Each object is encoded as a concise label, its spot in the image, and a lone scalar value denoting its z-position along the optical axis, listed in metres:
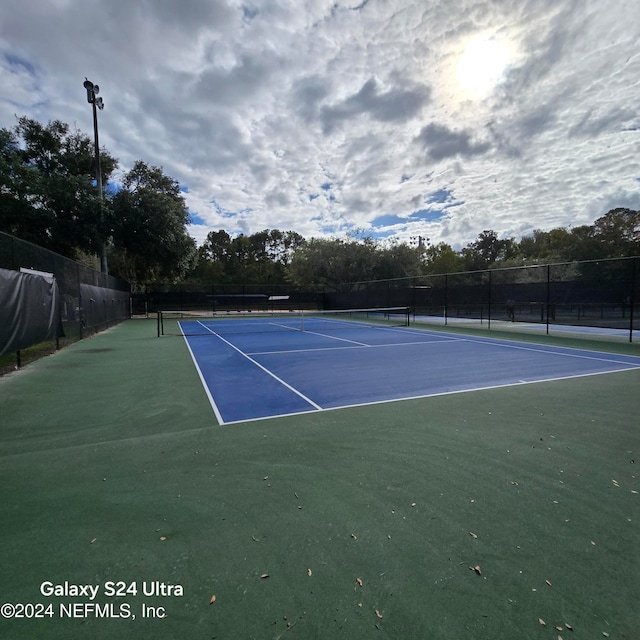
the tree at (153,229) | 21.25
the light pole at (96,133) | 18.83
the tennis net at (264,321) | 17.45
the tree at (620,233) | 34.51
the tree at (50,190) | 18.06
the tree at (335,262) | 37.59
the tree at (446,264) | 56.53
